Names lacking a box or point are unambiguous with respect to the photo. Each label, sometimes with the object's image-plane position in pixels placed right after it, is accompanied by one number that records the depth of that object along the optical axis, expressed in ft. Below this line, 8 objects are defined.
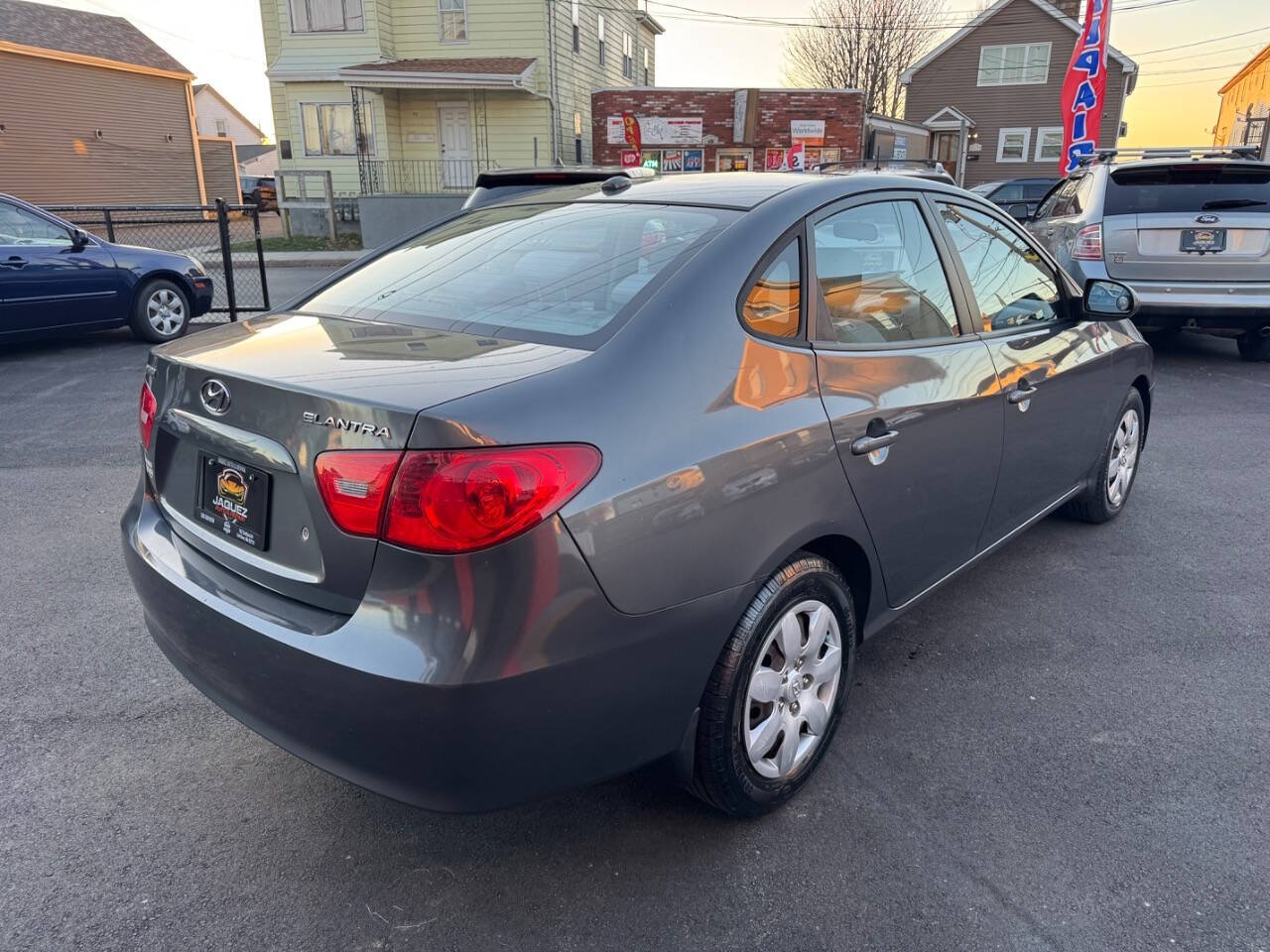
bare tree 132.05
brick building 80.38
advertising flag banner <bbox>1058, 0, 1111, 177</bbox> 46.85
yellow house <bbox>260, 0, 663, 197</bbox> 78.48
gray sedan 6.17
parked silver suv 25.07
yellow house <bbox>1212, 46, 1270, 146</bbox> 119.37
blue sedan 27.94
